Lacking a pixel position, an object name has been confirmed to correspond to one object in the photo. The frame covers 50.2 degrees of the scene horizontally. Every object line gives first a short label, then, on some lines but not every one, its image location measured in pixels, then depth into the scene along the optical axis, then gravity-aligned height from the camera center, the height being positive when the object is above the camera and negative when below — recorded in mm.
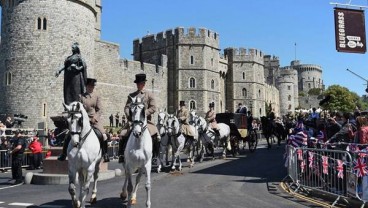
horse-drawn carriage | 19609 -254
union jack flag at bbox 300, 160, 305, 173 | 10564 -1229
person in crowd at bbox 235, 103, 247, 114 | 21094 +535
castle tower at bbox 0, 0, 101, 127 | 33156 +5596
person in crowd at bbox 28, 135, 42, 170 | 16609 -1375
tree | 86944 +4450
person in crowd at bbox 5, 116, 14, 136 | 20709 -226
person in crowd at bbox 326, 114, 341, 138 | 13083 -248
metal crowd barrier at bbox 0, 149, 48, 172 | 16453 -1702
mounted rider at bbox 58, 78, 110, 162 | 8195 +204
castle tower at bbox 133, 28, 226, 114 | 55906 +7602
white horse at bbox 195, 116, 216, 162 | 16688 -790
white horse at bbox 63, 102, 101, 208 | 7133 -570
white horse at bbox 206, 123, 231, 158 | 17344 -706
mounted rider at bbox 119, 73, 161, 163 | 8242 +238
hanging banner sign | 14367 +3244
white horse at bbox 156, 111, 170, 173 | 13914 -656
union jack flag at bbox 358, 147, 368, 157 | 8031 -690
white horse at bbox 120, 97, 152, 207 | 7316 -587
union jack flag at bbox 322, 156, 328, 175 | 9314 -1055
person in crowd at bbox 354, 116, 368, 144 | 9579 -236
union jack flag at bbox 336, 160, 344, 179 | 8648 -1091
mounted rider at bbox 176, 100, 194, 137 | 14859 +4
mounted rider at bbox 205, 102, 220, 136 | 17484 +23
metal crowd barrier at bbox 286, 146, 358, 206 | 8484 -1294
